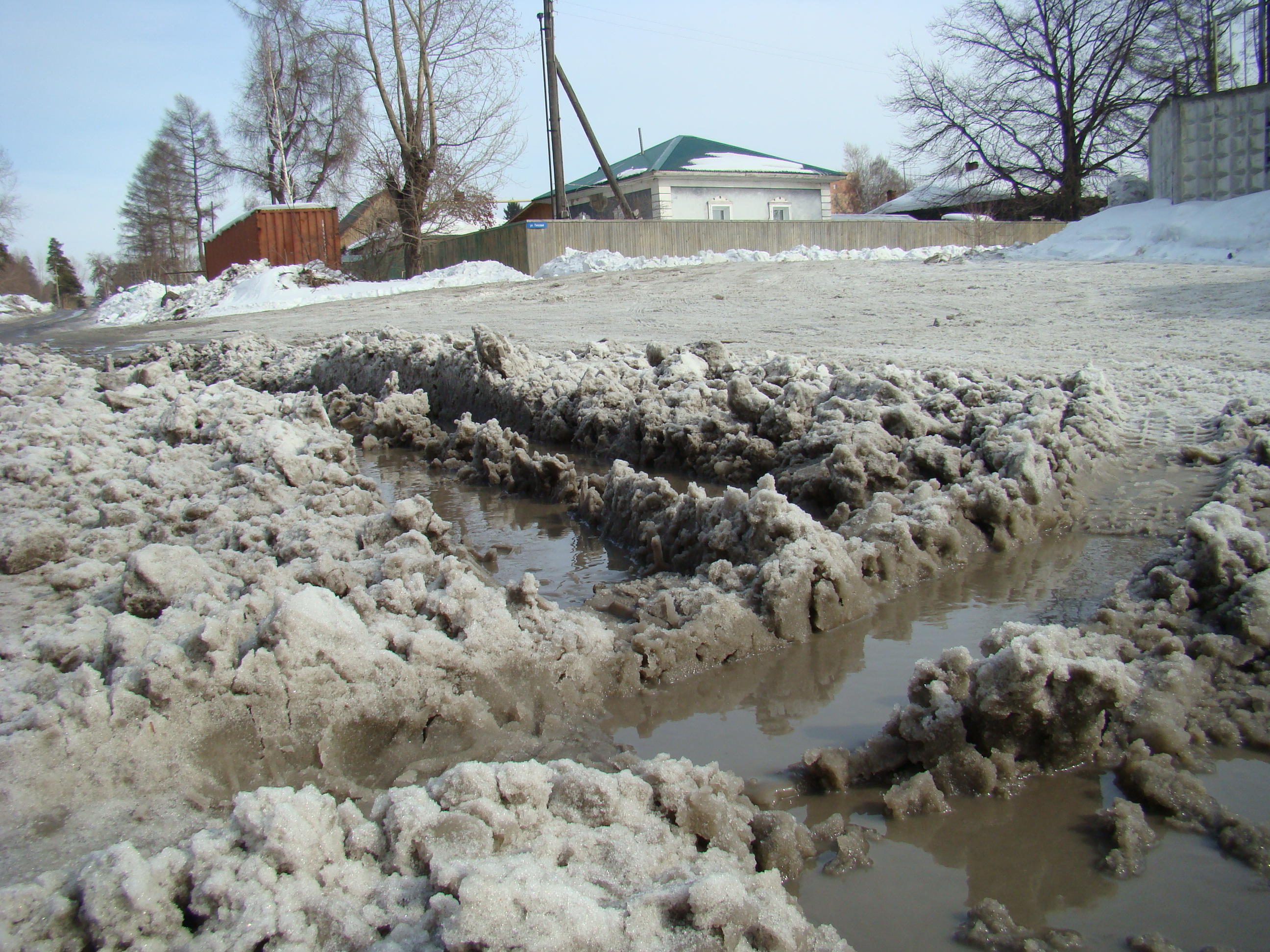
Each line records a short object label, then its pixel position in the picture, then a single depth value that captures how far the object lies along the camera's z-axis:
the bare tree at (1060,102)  23.27
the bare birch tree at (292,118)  30.45
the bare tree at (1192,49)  21.08
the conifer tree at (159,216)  41.34
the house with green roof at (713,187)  29.08
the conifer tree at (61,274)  63.44
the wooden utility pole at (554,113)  21.59
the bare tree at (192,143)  40.47
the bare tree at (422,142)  21.42
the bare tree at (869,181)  57.09
